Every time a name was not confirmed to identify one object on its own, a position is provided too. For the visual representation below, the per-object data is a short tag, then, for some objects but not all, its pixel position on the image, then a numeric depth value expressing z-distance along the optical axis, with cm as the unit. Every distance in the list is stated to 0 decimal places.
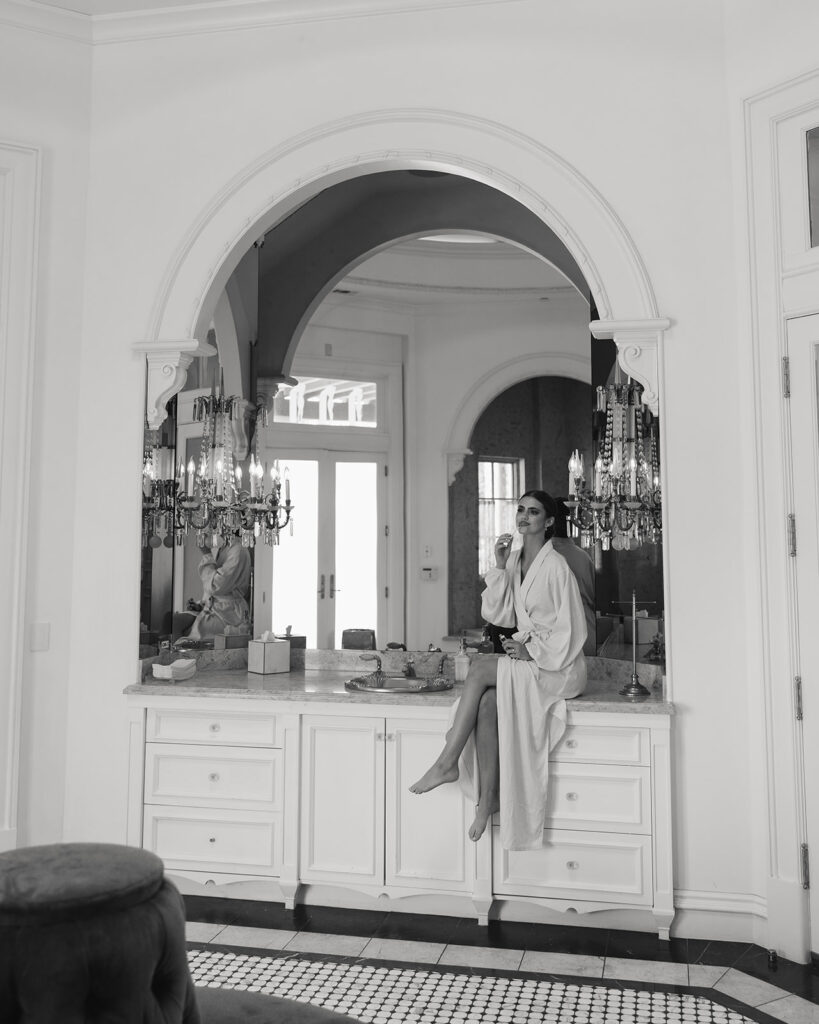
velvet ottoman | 131
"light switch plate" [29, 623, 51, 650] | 391
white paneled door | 324
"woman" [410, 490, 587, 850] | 344
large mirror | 439
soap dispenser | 411
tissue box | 423
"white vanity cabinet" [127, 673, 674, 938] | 343
